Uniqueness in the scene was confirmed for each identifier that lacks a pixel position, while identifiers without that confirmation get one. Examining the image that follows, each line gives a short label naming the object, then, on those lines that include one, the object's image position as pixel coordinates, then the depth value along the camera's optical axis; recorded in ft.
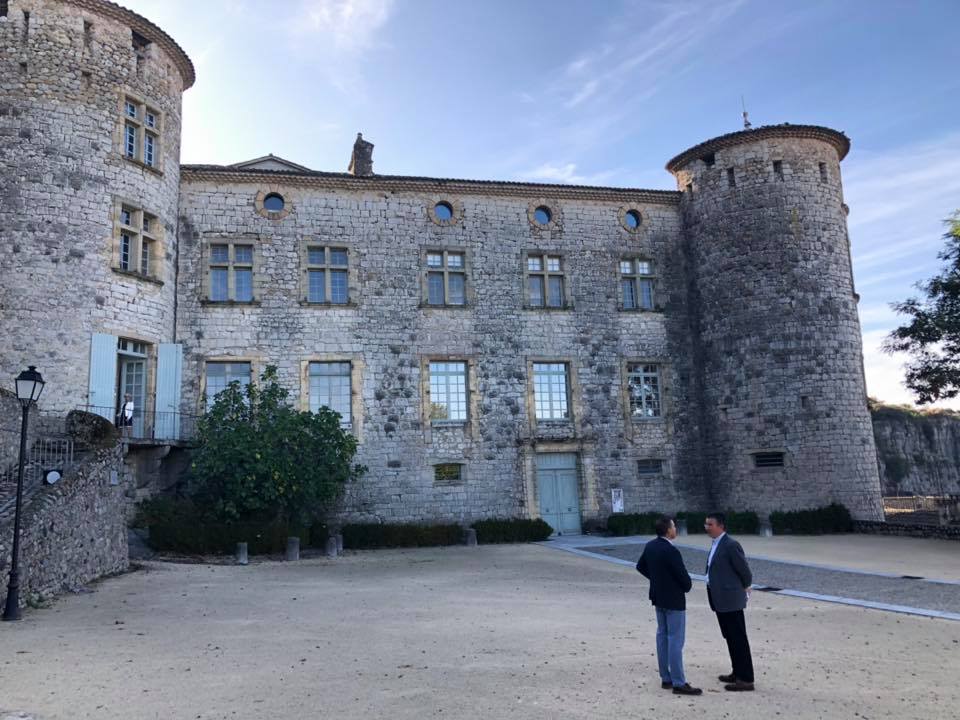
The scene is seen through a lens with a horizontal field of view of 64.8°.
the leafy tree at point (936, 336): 61.72
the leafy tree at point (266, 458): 52.42
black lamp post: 28.86
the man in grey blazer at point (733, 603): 19.61
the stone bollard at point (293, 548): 51.72
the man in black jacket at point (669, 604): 19.25
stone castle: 55.77
